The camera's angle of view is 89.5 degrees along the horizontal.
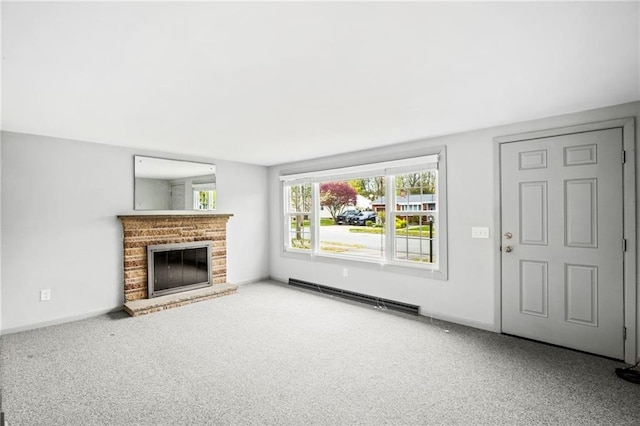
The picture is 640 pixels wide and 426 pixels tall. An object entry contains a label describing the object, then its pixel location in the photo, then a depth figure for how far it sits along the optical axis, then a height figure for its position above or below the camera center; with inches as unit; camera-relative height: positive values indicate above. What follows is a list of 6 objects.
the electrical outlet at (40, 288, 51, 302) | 150.1 -38.1
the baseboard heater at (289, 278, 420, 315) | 166.6 -49.9
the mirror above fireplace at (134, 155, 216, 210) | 182.2 +16.8
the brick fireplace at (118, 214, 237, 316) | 174.7 -19.4
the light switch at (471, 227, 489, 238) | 142.9 -9.9
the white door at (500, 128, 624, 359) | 114.3 -11.8
